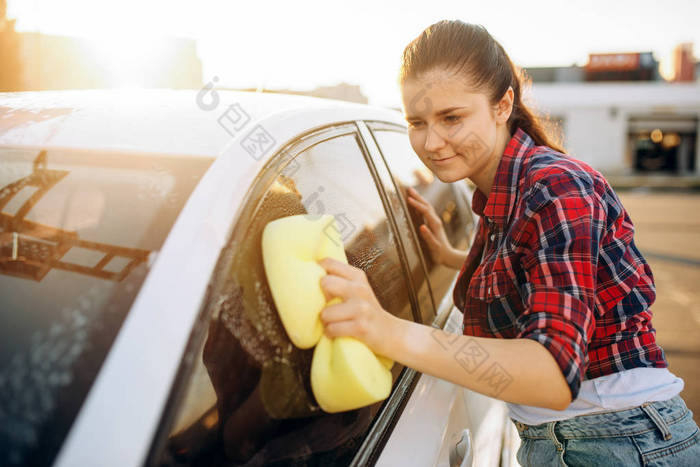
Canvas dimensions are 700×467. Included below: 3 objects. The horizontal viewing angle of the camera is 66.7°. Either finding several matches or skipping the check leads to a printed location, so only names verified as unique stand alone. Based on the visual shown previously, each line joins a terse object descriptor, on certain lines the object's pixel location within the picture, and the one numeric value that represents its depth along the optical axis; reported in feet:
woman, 3.42
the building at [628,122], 97.45
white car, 2.66
